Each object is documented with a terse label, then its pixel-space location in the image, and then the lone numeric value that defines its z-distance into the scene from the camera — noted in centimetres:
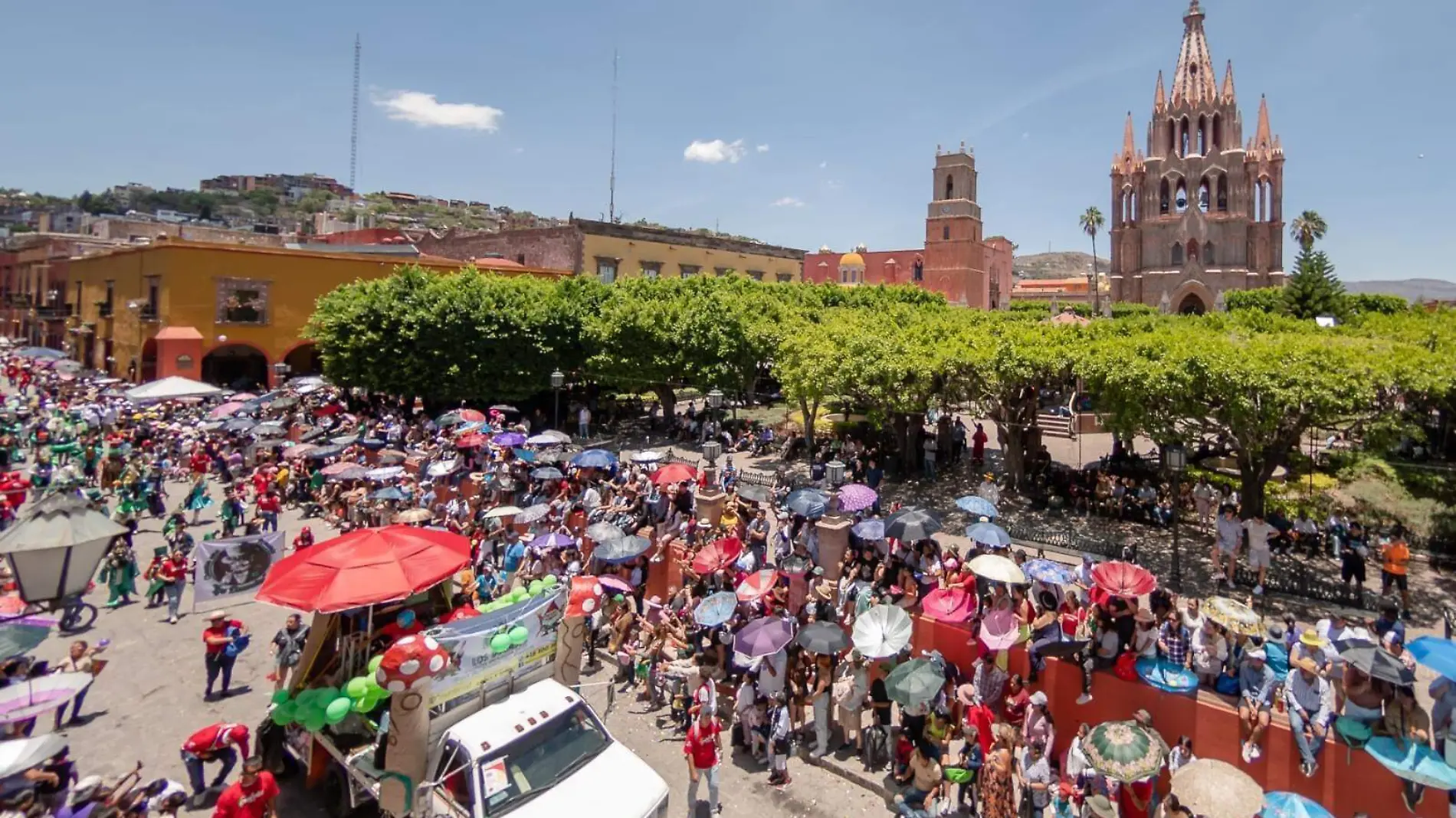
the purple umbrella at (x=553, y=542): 1426
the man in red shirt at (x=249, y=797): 699
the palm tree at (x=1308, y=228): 7794
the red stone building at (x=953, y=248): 6819
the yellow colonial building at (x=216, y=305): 3469
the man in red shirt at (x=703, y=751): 826
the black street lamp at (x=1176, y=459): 1421
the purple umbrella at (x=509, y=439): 2145
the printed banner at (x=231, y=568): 1341
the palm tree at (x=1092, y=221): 8750
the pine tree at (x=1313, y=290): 4309
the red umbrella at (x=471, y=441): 2130
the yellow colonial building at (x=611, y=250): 4581
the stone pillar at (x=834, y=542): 1348
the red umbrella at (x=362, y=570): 805
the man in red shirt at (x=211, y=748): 848
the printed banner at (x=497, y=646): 749
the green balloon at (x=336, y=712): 767
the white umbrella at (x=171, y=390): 2686
